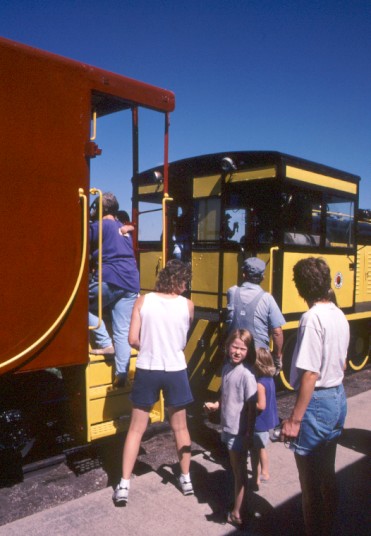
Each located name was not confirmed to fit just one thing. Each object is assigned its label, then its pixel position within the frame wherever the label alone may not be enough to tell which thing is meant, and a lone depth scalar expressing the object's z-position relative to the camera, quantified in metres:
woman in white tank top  3.27
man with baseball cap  4.06
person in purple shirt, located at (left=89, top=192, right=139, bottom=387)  3.88
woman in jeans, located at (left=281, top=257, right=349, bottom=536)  2.44
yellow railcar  5.62
